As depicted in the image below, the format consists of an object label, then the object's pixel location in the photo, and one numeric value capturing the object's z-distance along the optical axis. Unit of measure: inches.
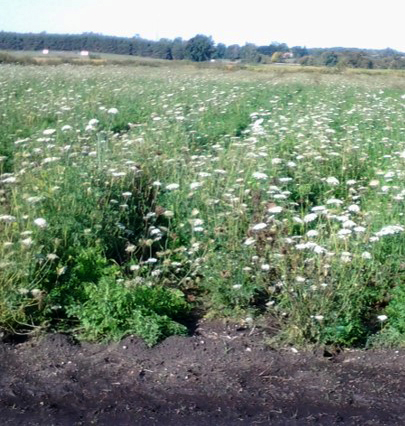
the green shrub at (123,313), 228.5
